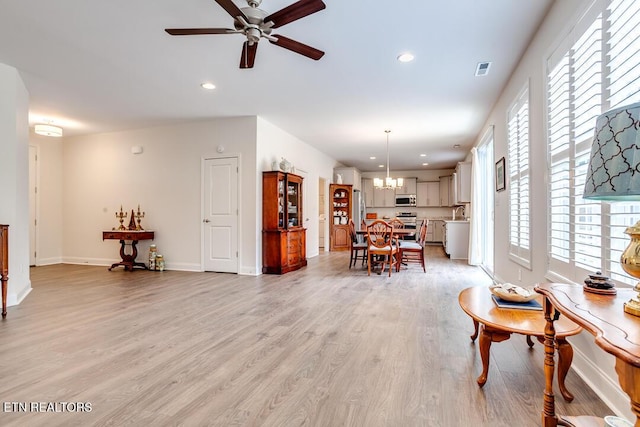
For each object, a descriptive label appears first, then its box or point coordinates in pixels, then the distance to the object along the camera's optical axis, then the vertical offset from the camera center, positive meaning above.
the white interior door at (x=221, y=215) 5.72 -0.05
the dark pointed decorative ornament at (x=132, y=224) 6.20 -0.23
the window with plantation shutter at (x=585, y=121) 1.64 +0.58
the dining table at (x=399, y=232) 5.88 -0.37
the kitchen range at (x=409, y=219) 11.39 -0.24
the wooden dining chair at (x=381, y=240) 5.55 -0.49
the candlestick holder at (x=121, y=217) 6.27 -0.10
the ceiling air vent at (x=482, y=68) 3.61 +1.62
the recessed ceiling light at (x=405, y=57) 3.36 +1.61
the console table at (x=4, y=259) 3.24 -0.47
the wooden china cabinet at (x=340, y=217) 9.48 -0.14
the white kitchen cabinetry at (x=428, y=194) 11.55 +0.64
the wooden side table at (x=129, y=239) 5.91 -0.48
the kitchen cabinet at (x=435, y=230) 11.26 -0.62
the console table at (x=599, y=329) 0.75 -0.33
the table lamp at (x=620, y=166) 0.90 +0.14
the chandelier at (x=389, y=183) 7.41 +0.66
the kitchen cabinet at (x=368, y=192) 12.09 +0.75
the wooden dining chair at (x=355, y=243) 6.15 -0.61
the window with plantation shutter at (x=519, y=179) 3.32 +0.36
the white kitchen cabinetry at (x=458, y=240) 7.70 -0.65
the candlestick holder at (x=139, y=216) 6.32 -0.08
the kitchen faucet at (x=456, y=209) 9.56 +0.10
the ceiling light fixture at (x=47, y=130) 5.48 +1.38
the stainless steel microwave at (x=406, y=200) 11.57 +0.43
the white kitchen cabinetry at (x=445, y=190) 11.28 +0.77
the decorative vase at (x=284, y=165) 5.94 +0.85
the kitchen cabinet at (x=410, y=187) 11.62 +0.89
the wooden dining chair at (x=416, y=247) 5.91 -0.63
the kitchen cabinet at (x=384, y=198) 11.81 +0.51
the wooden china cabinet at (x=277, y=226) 5.64 -0.24
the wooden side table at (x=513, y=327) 1.74 -0.62
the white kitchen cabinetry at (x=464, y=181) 7.87 +0.75
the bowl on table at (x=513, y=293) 2.11 -0.53
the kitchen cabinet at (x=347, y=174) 9.88 +1.15
